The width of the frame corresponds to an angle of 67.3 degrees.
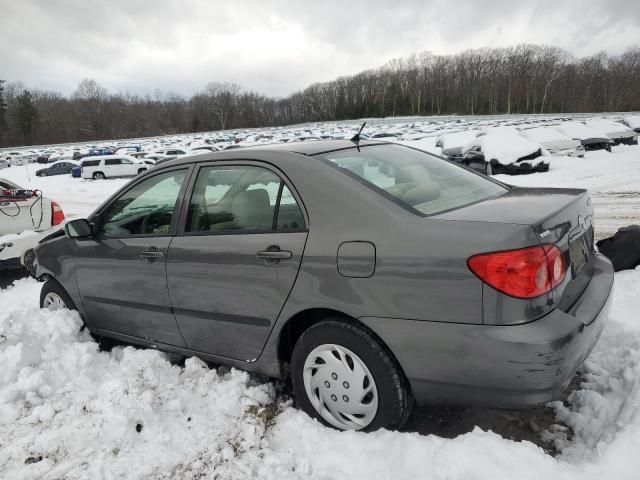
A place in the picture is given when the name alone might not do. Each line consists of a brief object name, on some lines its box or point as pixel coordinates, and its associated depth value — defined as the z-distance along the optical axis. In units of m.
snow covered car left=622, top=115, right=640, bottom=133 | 36.75
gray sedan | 2.09
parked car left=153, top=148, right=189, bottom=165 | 35.71
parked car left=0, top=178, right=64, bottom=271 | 6.20
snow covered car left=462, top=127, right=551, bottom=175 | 16.48
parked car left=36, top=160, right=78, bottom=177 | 37.06
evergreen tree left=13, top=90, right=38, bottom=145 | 96.38
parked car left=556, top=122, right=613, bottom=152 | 22.41
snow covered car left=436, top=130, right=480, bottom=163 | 21.00
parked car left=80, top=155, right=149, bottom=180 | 29.95
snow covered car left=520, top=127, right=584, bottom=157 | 19.86
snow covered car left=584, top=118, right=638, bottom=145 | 25.39
